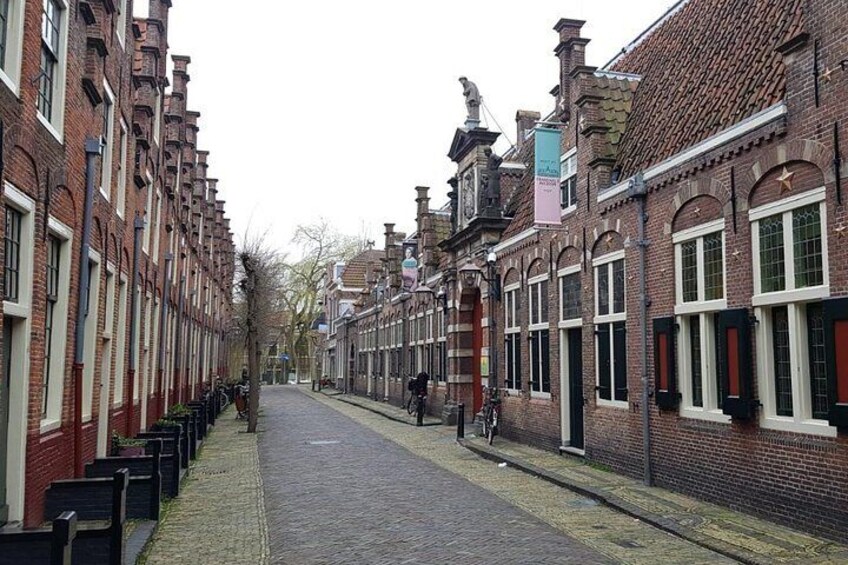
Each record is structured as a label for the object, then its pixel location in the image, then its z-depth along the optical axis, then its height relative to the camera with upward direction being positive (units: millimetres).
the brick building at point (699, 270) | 8453 +1283
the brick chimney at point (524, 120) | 25188 +7959
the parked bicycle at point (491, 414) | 17884 -1537
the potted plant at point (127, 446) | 11977 -1531
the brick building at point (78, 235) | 7793 +1701
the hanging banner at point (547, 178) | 15070 +3593
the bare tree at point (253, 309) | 21516 +1415
